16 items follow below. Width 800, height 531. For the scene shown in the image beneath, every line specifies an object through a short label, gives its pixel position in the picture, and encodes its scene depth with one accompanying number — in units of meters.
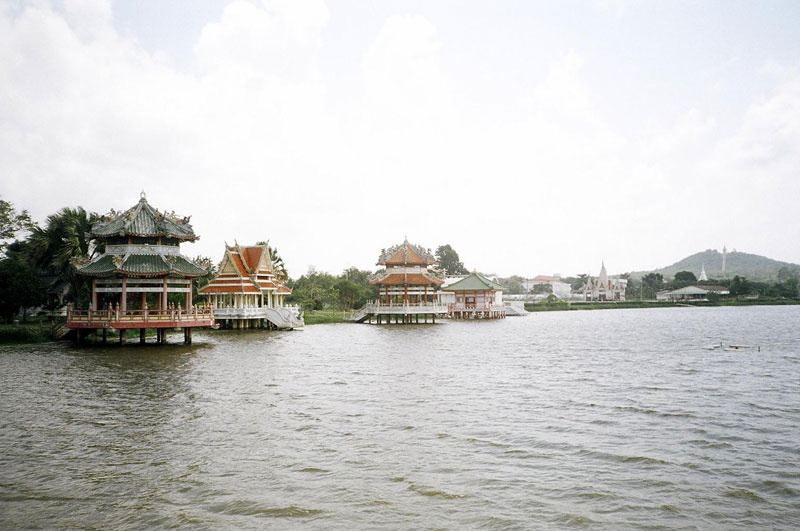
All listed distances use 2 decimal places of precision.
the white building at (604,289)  136.50
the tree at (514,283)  168.62
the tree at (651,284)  137.50
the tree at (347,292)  72.00
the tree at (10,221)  33.25
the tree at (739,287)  119.12
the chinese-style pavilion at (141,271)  31.94
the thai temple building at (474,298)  73.50
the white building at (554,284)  167.75
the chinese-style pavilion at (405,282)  58.50
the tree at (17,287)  35.88
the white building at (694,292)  120.94
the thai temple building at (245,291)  47.03
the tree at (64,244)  38.69
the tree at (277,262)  61.35
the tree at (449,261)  119.69
